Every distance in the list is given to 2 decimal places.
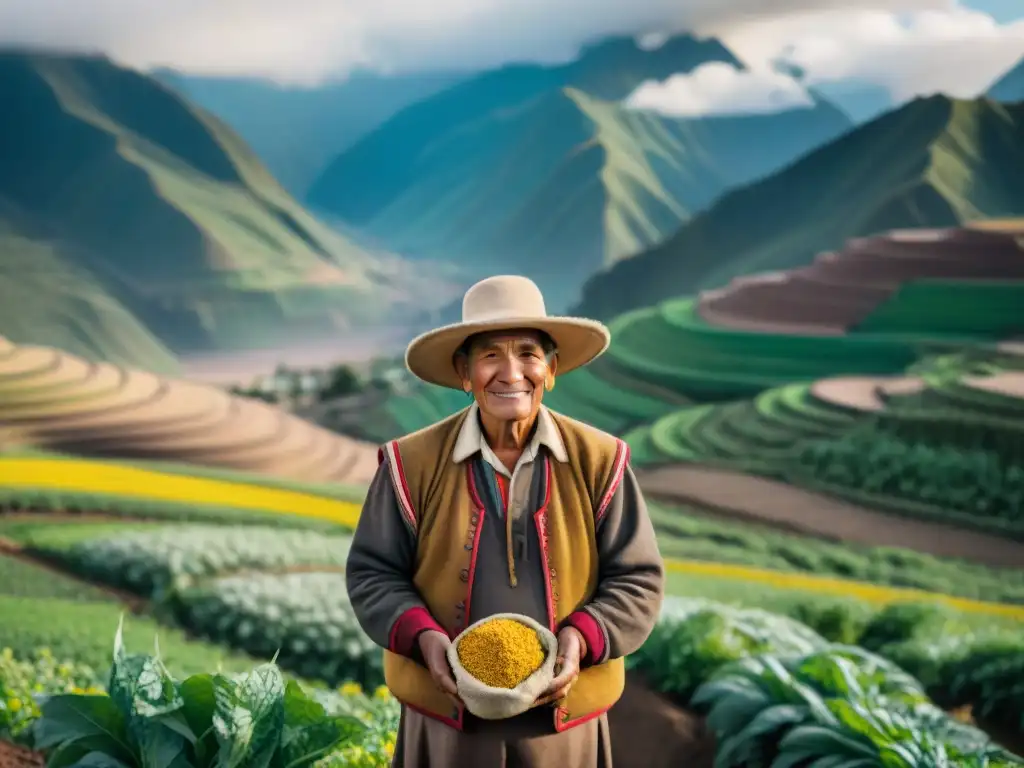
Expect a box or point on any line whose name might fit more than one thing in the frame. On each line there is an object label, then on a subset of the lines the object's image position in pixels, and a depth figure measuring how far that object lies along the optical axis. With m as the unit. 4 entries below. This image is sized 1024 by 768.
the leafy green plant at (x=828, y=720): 3.34
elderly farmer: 2.30
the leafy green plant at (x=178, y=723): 2.94
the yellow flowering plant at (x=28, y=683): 3.88
